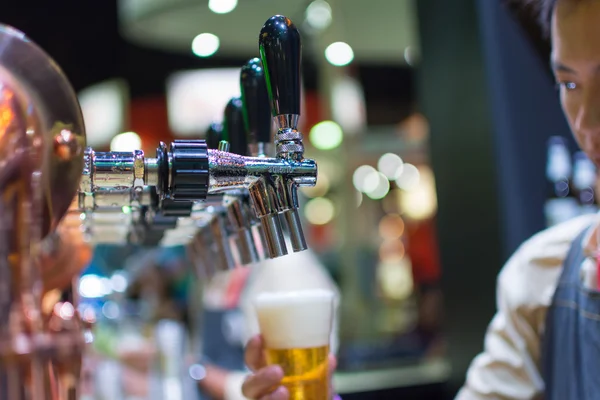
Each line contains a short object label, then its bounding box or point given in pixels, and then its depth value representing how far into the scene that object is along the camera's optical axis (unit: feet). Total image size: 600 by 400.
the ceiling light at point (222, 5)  9.19
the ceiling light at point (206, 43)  13.65
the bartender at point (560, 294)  4.17
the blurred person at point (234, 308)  9.63
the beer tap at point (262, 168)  2.45
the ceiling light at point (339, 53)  17.91
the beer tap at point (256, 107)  3.28
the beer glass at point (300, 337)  3.26
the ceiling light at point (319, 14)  17.64
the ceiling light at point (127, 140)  14.76
